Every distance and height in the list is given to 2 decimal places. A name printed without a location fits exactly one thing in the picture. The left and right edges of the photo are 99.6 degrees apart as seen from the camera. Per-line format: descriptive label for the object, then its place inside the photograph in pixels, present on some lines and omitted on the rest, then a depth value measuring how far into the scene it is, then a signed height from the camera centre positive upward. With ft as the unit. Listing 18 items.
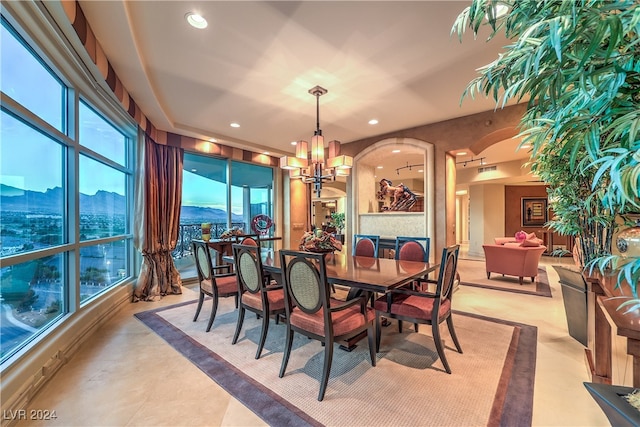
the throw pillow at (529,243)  16.84 -1.82
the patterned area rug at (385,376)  5.60 -4.17
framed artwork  29.63 +0.22
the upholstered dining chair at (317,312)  6.36 -2.59
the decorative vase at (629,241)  6.09 -0.64
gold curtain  13.70 -0.09
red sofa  16.61 -2.87
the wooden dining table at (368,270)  6.72 -1.71
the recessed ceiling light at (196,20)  6.67 +4.92
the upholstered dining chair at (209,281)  9.92 -2.59
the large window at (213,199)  17.29 +1.08
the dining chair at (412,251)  10.54 -1.47
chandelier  11.19 +2.24
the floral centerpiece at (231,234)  15.16 -1.11
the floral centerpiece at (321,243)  9.84 -1.05
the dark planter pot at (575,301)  8.36 -2.81
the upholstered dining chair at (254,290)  8.12 -2.46
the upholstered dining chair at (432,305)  7.25 -2.63
